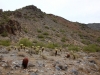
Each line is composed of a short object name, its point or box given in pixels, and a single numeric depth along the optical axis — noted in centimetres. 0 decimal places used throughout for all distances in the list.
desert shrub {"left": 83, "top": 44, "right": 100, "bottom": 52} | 1082
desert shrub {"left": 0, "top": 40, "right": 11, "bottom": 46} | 855
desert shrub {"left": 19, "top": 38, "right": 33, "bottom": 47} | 940
